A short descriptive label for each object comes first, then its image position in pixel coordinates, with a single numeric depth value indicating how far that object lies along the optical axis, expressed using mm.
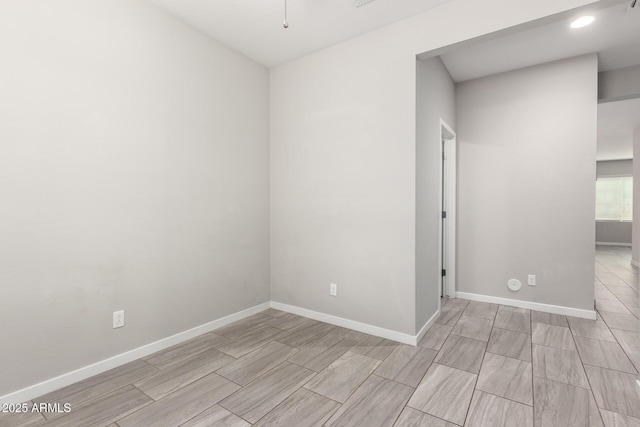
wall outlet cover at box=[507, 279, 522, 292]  3562
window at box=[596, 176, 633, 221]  8984
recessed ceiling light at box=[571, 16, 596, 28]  2560
